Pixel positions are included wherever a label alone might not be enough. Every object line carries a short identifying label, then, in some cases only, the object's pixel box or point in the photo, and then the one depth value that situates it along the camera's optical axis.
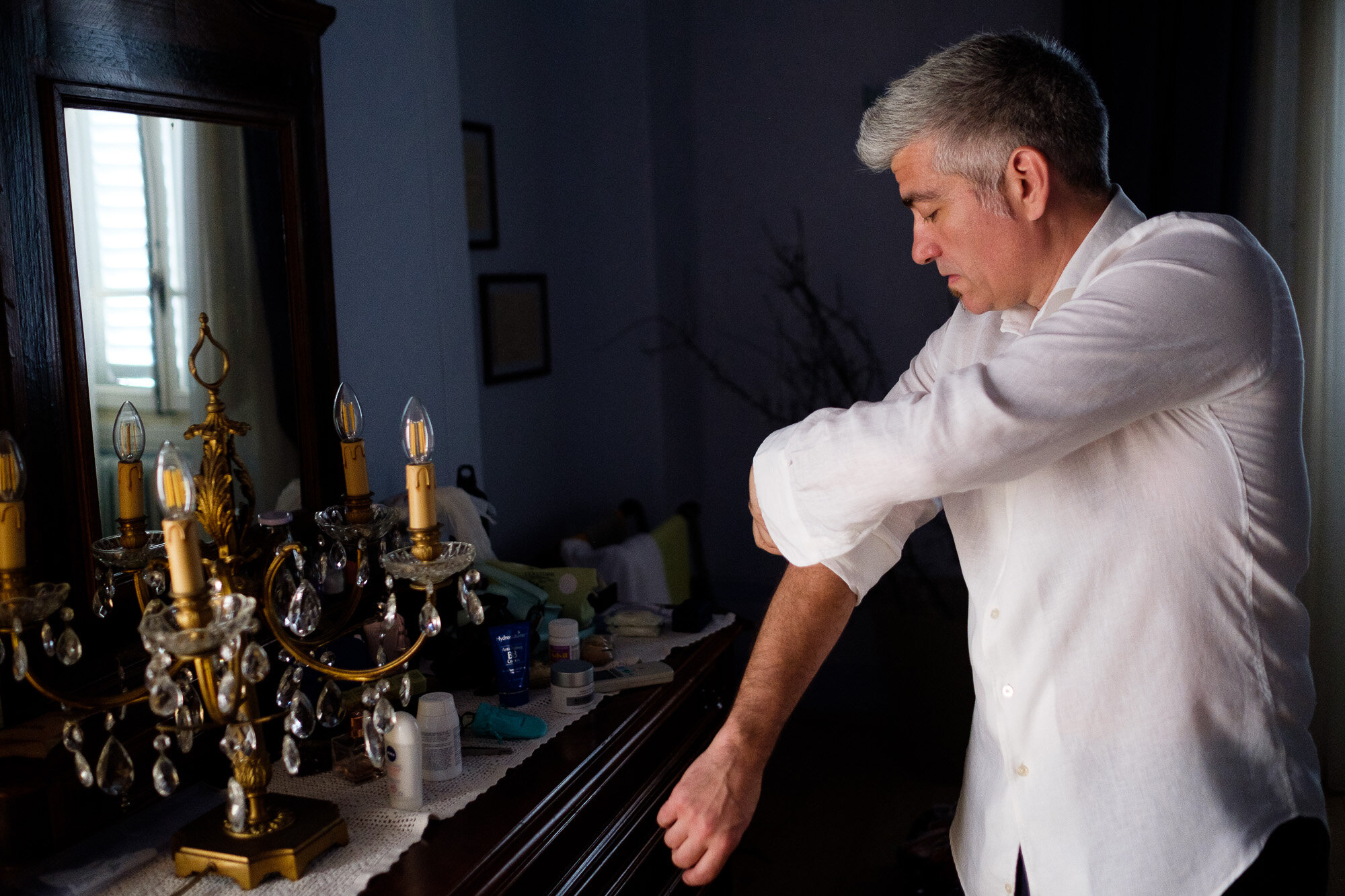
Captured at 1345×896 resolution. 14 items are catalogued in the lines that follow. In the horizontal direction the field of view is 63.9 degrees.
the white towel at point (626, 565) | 3.18
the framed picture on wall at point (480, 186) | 3.22
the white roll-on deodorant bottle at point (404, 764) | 1.46
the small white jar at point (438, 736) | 1.56
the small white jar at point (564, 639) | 1.97
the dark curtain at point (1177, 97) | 3.18
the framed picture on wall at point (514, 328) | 3.35
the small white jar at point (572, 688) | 1.83
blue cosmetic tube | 1.88
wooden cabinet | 1.37
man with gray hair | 1.08
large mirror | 1.53
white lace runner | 1.30
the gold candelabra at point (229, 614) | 1.04
